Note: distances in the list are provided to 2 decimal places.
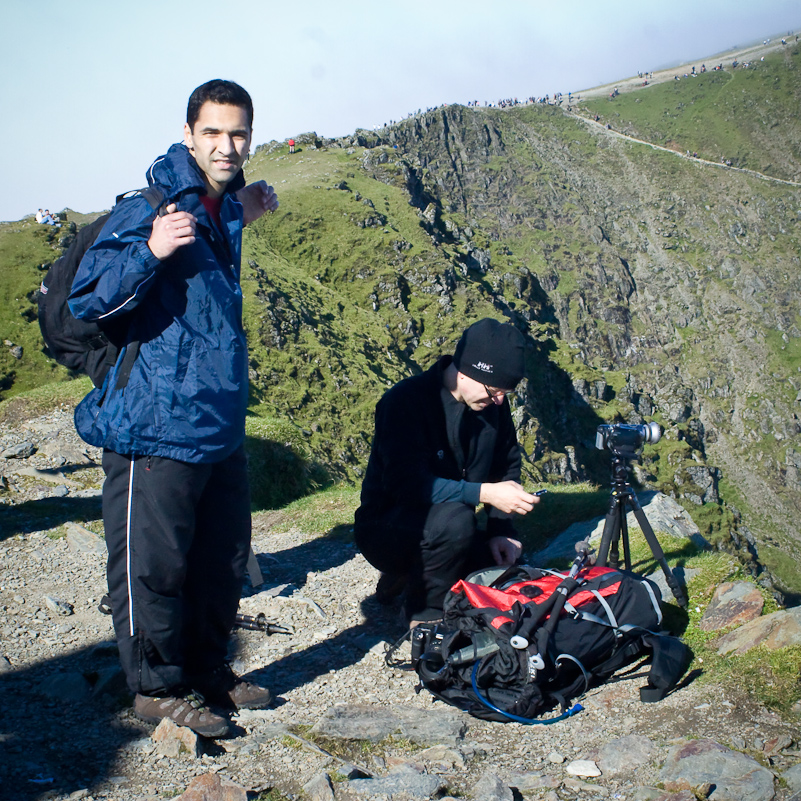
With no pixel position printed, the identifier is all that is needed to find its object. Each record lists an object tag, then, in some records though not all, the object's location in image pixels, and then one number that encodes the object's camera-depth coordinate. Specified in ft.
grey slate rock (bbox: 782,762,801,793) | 9.28
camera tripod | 16.14
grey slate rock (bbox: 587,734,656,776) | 10.30
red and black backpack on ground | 12.38
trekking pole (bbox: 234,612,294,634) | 16.94
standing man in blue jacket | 9.69
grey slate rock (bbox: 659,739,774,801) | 9.17
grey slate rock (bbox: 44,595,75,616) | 17.78
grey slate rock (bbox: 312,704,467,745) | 11.62
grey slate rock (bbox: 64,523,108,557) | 22.52
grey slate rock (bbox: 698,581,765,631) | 14.97
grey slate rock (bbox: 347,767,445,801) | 9.55
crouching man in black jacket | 14.42
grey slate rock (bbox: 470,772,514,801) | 9.36
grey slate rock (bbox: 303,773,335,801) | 9.39
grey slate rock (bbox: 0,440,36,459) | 32.32
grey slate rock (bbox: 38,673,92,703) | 13.08
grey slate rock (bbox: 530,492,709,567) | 21.66
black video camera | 16.57
